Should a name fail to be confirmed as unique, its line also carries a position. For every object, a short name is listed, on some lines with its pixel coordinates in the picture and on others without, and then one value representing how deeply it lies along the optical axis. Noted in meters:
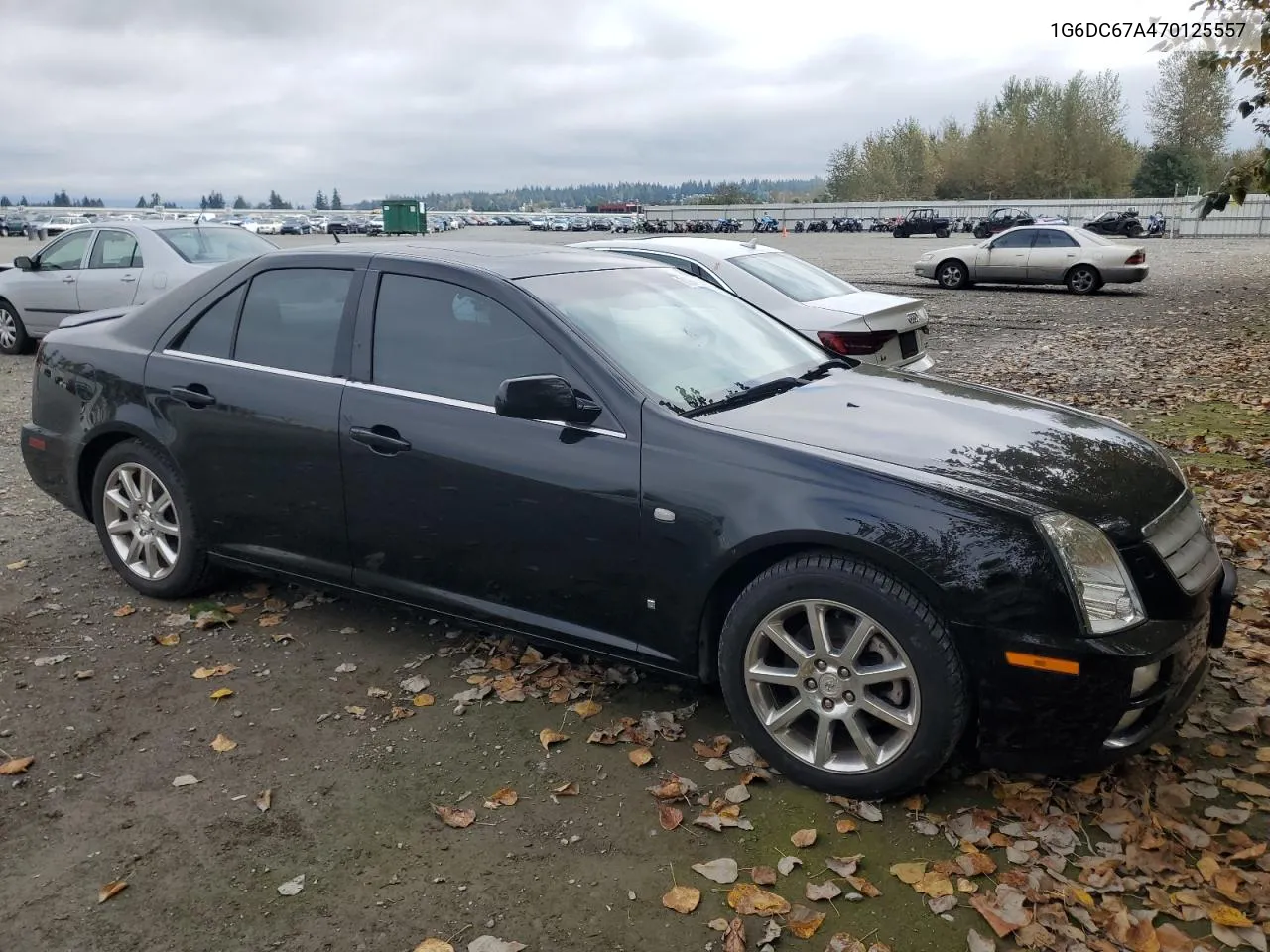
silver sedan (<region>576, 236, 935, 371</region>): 8.31
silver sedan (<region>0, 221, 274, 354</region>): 12.62
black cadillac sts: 3.21
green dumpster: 73.44
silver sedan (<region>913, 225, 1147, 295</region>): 22.31
